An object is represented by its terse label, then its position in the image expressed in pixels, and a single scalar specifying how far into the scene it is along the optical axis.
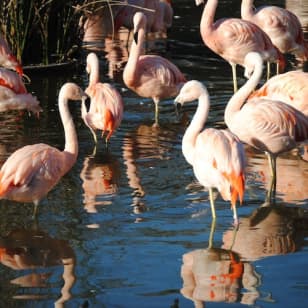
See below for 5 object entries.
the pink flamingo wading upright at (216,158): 11.90
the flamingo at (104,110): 16.00
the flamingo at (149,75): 18.28
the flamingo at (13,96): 16.94
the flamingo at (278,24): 21.27
